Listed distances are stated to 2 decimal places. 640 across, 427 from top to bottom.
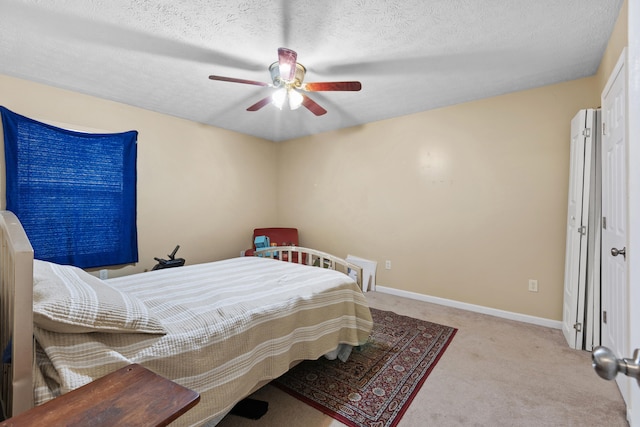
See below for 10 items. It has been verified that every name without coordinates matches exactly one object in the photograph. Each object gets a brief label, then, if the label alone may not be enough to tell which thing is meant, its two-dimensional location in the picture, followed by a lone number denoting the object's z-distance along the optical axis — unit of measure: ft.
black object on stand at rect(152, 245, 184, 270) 10.37
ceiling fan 6.19
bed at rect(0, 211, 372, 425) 2.88
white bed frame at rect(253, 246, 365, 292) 8.30
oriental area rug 5.17
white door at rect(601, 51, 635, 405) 5.07
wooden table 2.19
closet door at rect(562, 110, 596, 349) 7.20
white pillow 3.05
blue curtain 8.27
